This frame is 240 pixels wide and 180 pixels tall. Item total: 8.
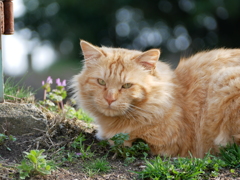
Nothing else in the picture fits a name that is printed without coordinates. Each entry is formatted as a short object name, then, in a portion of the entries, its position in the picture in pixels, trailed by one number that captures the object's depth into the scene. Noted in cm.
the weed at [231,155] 581
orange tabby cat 666
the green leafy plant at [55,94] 869
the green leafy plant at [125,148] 626
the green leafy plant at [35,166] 484
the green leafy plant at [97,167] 554
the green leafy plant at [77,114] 896
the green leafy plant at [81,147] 617
